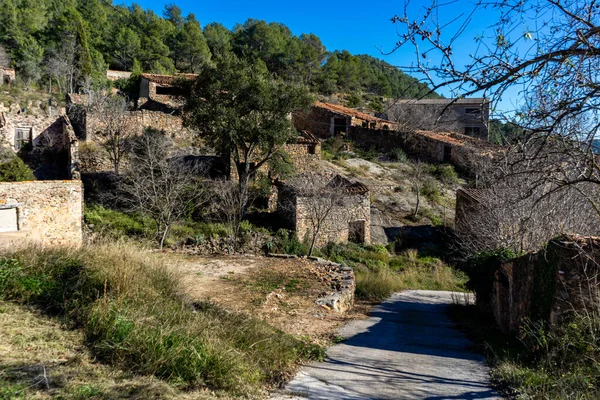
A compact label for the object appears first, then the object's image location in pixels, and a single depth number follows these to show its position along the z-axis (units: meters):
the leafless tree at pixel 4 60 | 31.06
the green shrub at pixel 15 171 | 15.66
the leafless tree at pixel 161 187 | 14.90
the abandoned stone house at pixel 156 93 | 27.52
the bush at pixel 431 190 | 23.57
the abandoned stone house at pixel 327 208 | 16.94
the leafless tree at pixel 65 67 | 30.34
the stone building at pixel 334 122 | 30.78
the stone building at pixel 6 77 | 29.06
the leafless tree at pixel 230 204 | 15.89
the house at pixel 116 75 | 35.44
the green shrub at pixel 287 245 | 16.19
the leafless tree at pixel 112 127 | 19.03
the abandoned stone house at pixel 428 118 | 31.34
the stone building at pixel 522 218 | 9.80
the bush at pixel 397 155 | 27.75
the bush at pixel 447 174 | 25.78
